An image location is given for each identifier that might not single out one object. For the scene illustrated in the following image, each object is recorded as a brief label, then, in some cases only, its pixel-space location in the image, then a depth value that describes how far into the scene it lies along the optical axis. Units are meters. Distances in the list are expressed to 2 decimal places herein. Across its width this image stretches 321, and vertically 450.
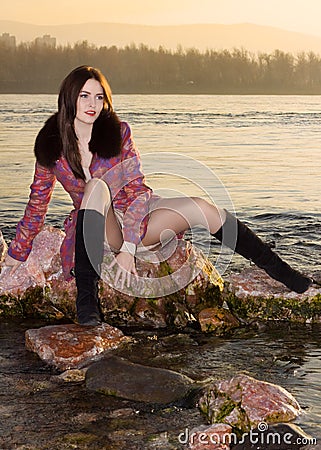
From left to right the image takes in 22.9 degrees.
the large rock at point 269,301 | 6.46
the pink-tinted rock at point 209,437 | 4.18
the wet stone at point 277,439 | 4.04
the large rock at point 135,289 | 6.40
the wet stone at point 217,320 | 6.30
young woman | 5.75
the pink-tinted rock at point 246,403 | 4.40
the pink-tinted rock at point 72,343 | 5.48
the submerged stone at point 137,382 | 4.84
